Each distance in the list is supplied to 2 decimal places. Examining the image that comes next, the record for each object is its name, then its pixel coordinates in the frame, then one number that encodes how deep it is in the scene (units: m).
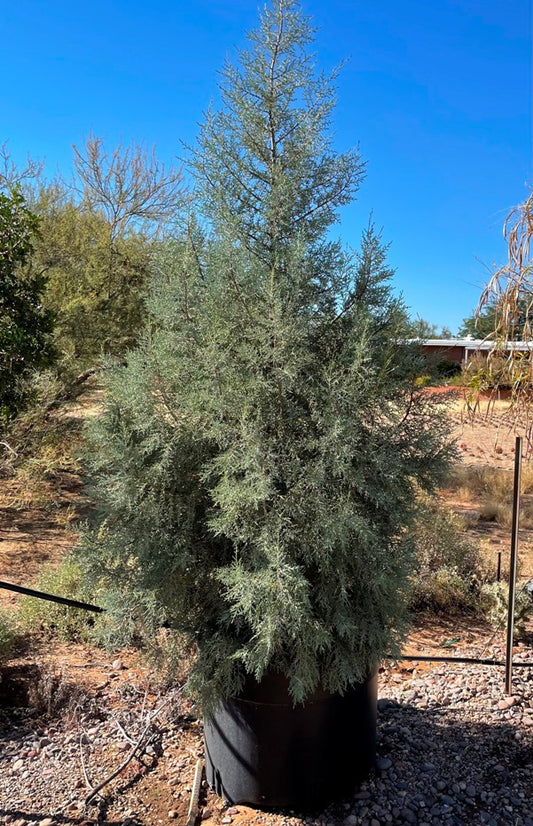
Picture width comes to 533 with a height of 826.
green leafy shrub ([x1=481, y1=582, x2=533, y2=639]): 4.24
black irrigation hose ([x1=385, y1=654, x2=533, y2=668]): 3.64
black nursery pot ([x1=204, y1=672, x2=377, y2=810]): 2.39
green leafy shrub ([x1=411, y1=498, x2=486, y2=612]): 4.95
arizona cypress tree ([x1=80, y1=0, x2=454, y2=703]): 2.20
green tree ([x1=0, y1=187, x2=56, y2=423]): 4.16
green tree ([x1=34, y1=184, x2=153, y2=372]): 7.48
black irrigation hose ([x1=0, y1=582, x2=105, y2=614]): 3.14
